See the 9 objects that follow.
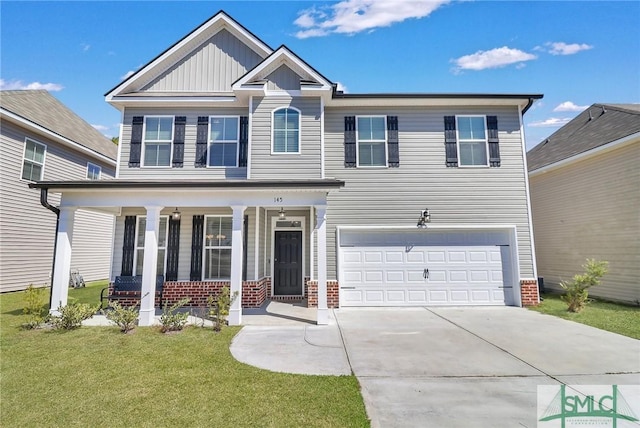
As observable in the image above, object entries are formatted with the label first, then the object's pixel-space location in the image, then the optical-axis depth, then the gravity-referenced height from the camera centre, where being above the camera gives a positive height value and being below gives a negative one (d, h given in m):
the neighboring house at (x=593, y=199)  9.15 +1.76
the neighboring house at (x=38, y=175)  10.69 +3.04
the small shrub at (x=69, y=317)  6.59 -1.41
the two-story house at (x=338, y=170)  9.09 +2.52
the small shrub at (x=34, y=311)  6.69 -1.35
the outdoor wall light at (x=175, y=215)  9.00 +1.12
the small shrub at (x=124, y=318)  6.41 -1.38
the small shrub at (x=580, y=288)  8.15 -1.05
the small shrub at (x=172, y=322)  6.46 -1.48
